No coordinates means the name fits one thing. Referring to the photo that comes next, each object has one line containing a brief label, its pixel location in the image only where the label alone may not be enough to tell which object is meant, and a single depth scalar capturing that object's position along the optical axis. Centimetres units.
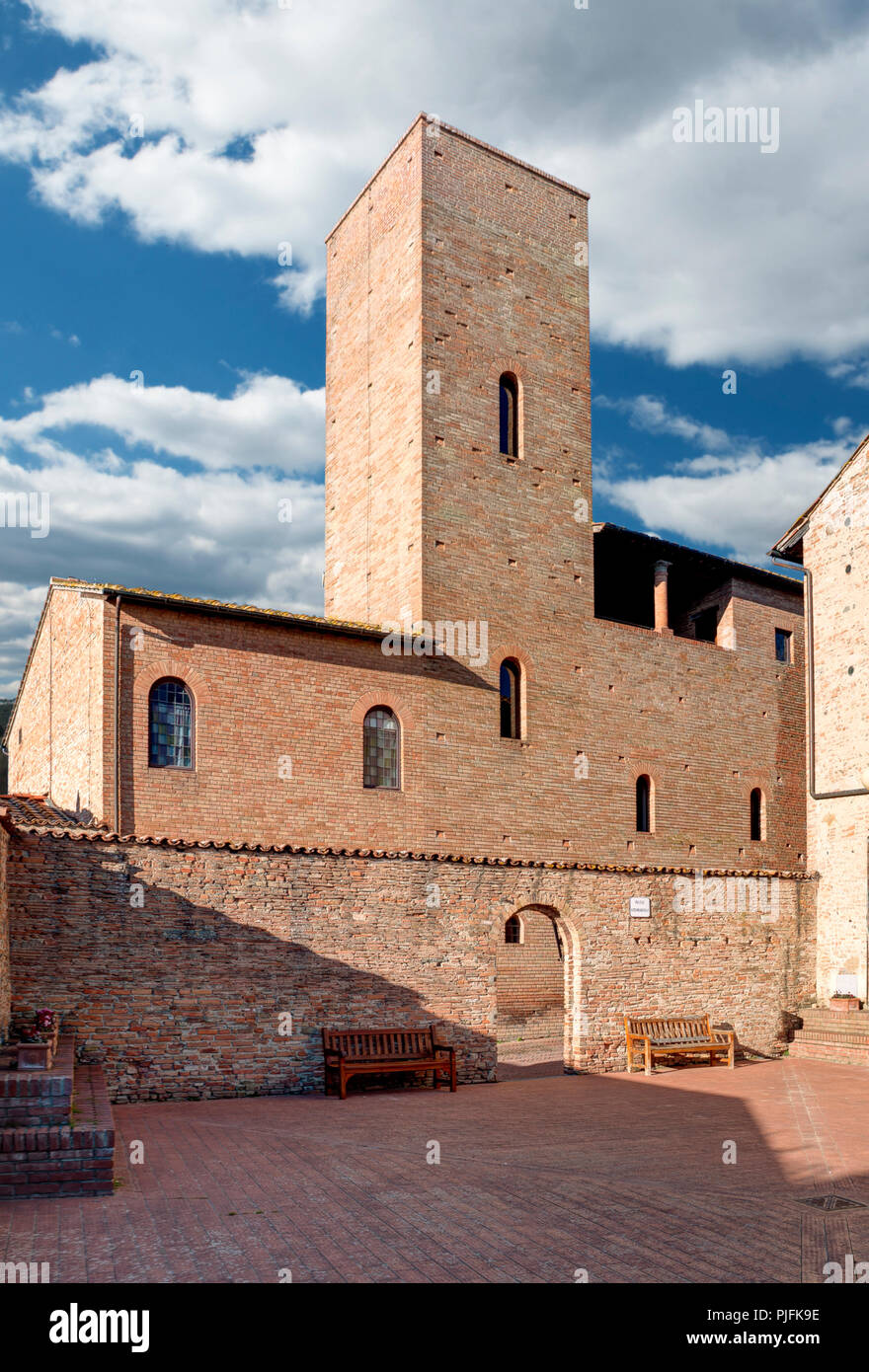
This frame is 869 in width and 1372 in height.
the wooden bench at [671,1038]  1455
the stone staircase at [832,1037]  1611
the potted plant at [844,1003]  1686
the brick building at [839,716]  1778
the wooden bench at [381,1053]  1202
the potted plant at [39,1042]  855
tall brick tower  1847
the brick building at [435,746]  1171
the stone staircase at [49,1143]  726
